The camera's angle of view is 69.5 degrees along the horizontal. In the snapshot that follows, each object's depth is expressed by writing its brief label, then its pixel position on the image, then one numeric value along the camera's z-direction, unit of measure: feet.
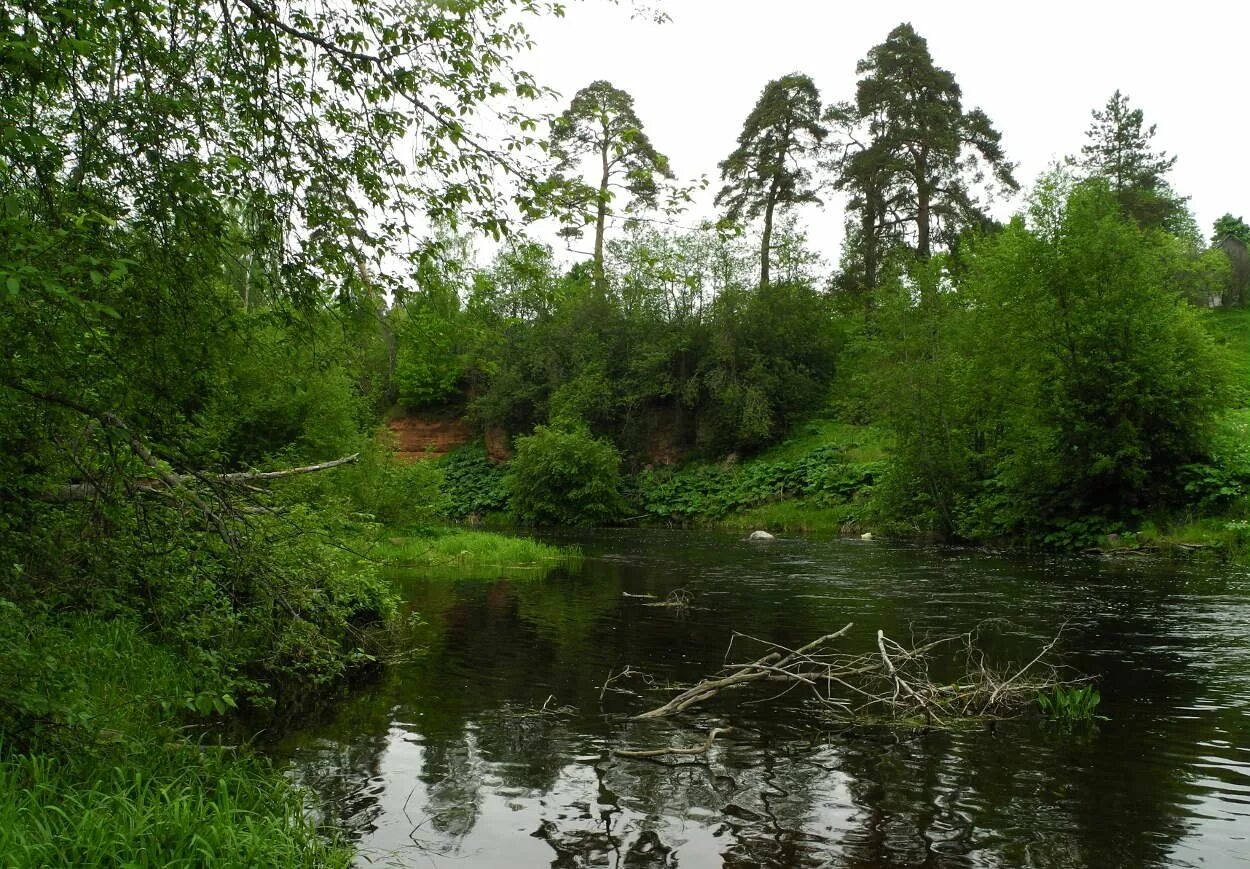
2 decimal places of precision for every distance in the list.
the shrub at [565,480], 147.23
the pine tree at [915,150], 162.50
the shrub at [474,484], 170.81
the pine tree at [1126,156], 201.36
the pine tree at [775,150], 170.81
